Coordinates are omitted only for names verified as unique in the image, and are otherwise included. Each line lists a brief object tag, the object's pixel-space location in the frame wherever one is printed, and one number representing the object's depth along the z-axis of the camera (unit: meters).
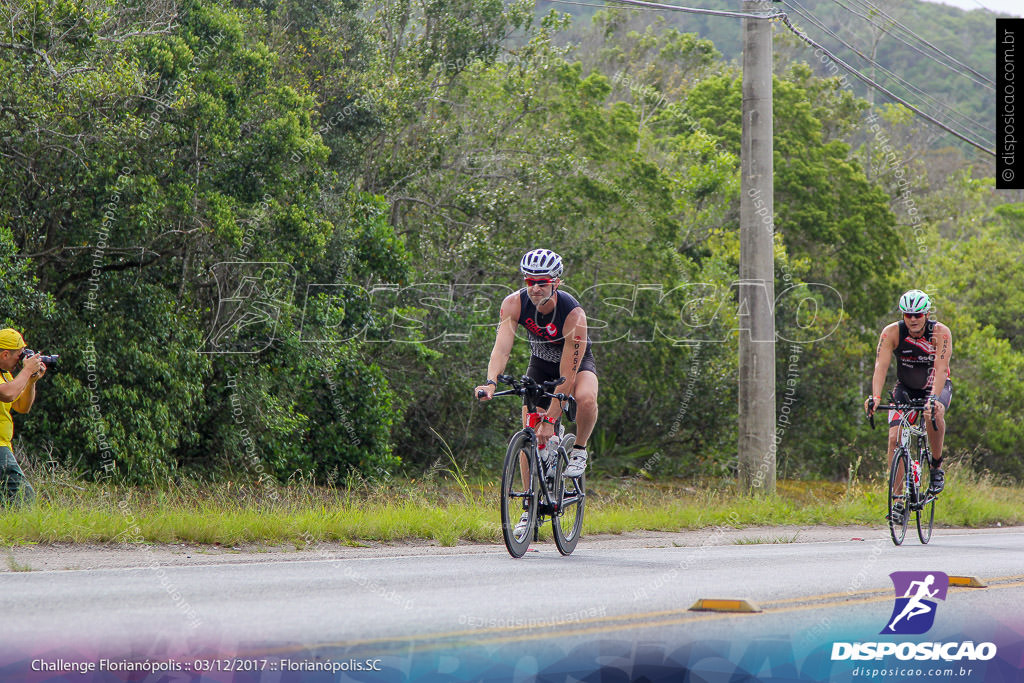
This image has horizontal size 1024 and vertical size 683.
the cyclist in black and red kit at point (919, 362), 22.44
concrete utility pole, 31.81
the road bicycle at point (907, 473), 22.36
